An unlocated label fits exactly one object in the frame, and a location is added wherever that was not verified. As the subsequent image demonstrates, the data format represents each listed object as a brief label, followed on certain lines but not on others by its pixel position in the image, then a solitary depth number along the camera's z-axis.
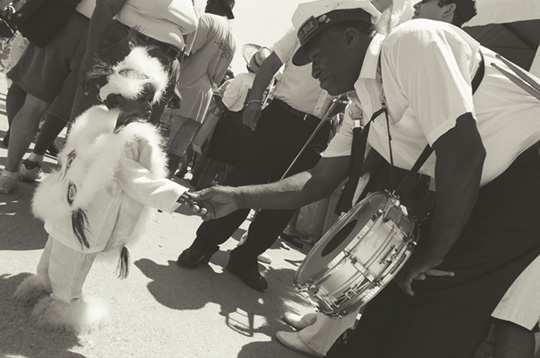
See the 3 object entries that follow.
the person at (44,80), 3.59
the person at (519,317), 2.04
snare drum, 1.83
